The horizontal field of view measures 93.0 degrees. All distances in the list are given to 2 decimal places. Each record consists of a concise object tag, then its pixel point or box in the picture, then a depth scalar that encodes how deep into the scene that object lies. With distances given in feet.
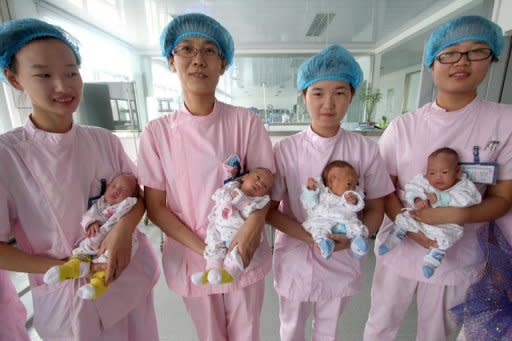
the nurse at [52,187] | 2.92
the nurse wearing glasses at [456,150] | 3.45
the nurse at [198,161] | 3.30
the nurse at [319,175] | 3.62
